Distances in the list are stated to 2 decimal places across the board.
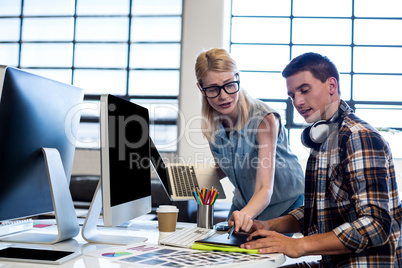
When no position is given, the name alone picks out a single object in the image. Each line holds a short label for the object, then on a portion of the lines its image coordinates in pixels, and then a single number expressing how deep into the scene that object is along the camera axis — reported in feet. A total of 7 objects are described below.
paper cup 4.33
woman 4.86
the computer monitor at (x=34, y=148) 3.34
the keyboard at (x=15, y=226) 4.17
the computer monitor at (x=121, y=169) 3.22
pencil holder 4.38
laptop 4.95
